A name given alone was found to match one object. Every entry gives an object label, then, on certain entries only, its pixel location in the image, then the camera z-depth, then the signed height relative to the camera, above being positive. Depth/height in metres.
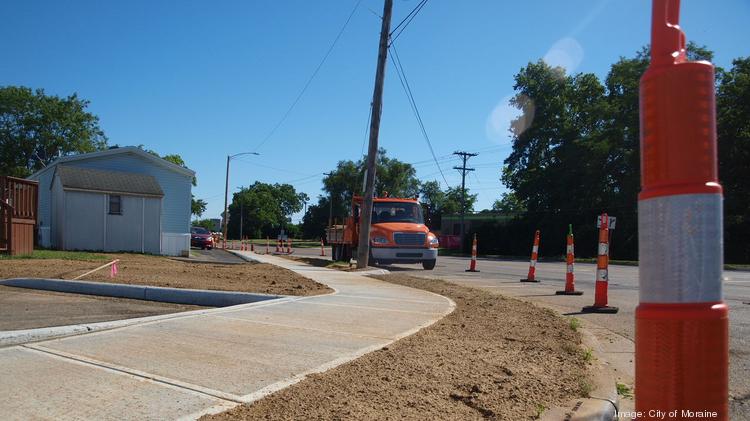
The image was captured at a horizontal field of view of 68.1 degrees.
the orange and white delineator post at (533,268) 14.21 -0.95
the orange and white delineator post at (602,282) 8.59 -0.77
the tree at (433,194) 113.62 +7.61
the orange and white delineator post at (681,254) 1.49 -0.05
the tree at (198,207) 98.22 +3.57
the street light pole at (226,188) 47.00 +3.34
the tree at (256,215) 113.19 +2.80
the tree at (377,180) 78.12 +7.18
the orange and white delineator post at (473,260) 18.70 -1.00
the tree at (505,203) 112.21 +6.01
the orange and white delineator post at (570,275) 10.64 -0.84
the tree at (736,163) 36.66 +4.93
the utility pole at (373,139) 17.62 +3.01
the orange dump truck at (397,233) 18.67 -0.12
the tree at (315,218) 92.48 +1.83
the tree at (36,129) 53.31 +9.41
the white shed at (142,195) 24.30 +1.45
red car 38.72 -0.91
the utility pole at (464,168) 59.34 +6.91
